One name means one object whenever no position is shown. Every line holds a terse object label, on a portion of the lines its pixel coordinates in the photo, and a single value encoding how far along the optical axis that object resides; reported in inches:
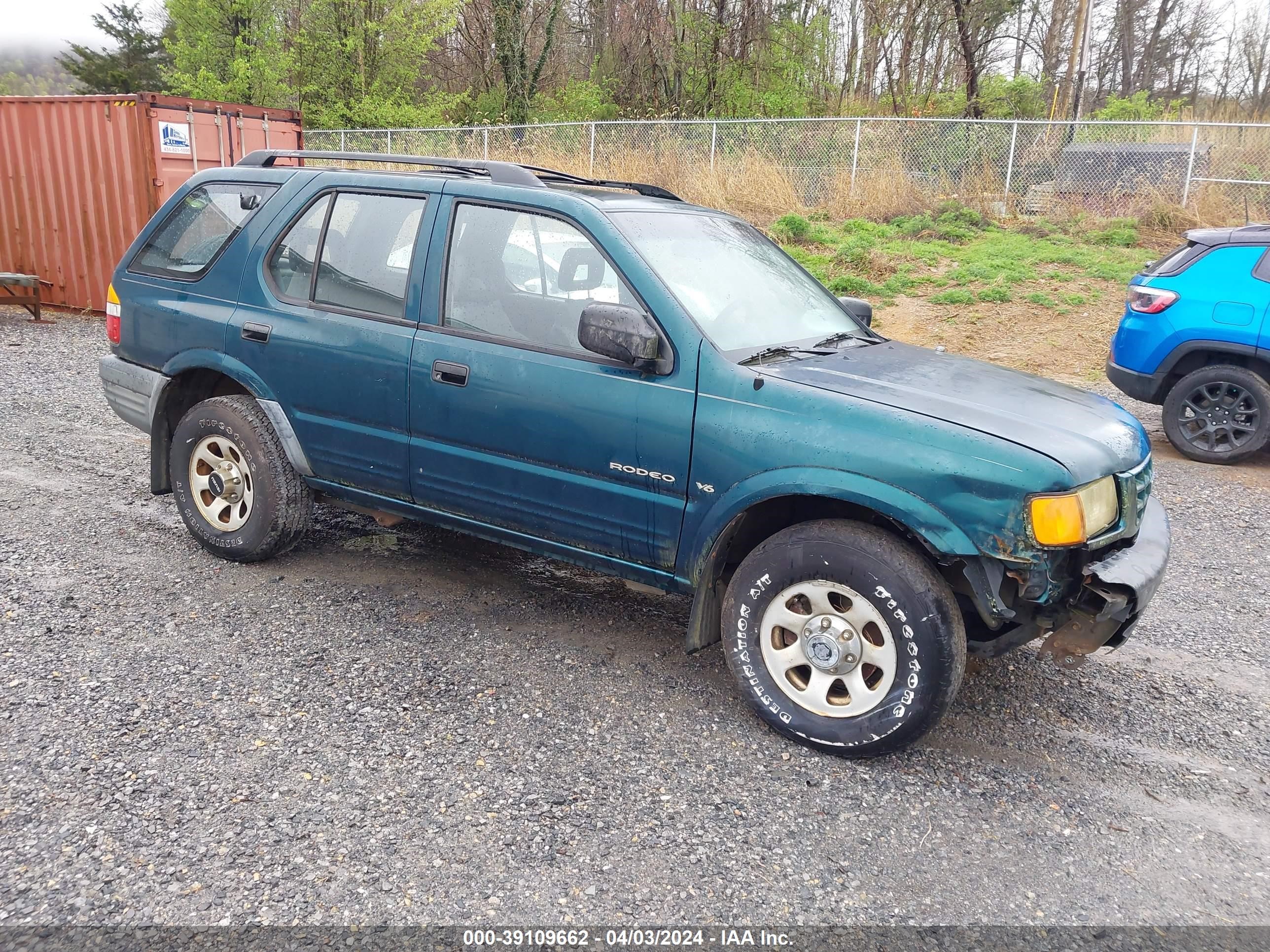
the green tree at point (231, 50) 1073.5
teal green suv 123.8
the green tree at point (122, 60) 1438.2
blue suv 282.7
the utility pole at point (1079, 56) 822.5
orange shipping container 454.6
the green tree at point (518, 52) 1096.2
